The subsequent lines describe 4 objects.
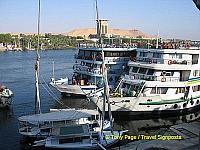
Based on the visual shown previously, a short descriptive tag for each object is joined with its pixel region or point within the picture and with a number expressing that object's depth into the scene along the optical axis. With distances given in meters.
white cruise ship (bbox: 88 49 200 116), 29.75
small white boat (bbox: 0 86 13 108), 34.69
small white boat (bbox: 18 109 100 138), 23.03
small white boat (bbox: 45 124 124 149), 20.98
